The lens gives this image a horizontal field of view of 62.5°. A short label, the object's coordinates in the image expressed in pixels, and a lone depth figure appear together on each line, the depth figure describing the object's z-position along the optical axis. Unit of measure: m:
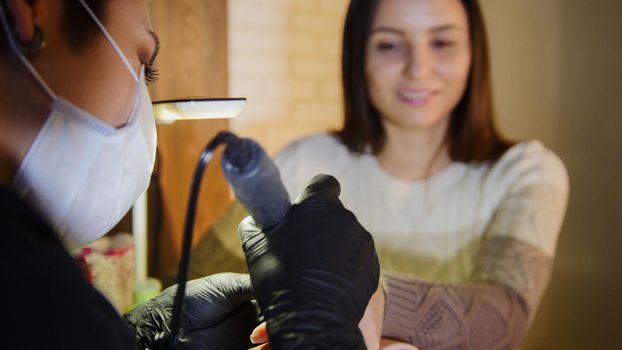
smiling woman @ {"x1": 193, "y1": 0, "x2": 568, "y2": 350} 0.96
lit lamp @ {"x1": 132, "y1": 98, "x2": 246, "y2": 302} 0.64
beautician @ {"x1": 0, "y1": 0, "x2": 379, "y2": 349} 0.34
